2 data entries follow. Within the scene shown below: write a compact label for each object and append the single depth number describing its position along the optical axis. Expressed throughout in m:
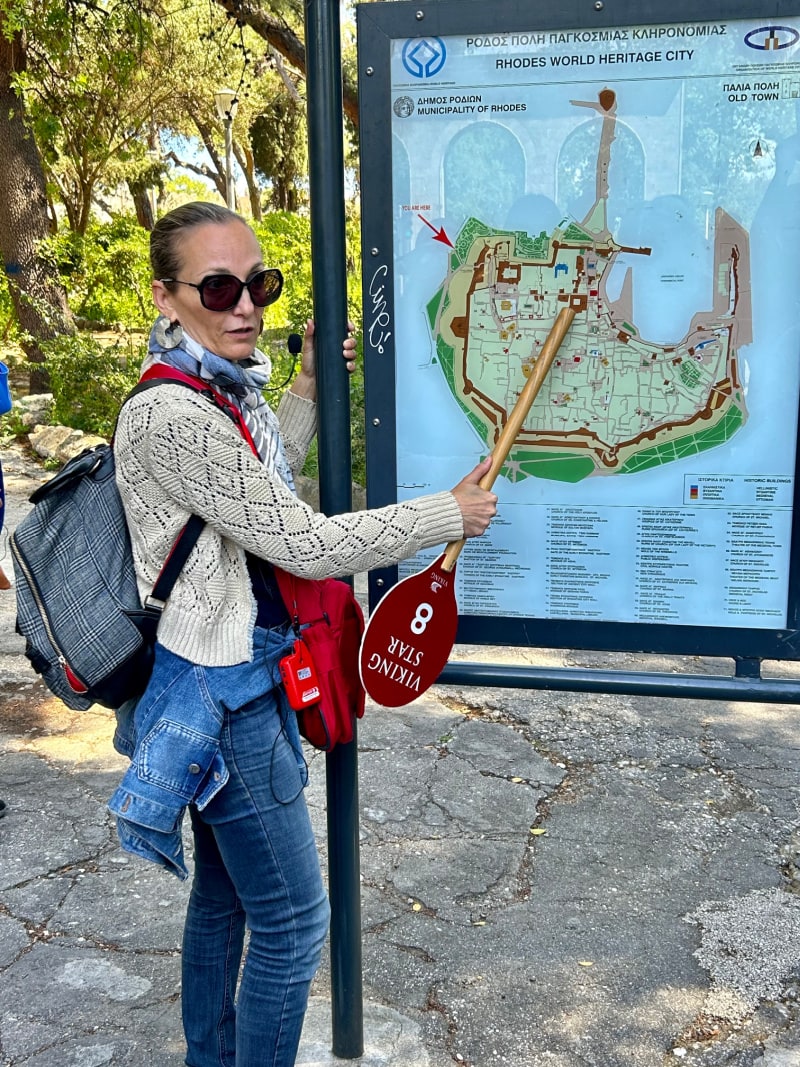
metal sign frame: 1.98
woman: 1.81
